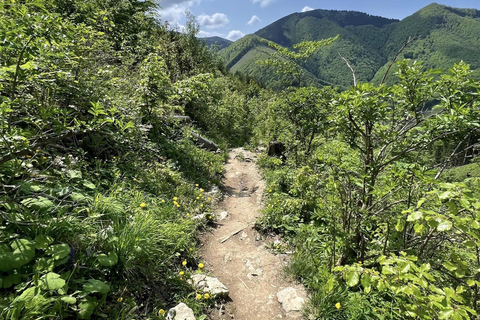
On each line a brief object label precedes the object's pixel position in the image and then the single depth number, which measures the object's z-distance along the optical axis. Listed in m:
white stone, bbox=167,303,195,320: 2.83
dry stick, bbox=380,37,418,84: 2.90
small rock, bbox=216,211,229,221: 5.94
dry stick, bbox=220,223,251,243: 5.08
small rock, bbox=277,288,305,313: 3.45
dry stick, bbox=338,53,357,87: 3.51
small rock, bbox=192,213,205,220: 5.20
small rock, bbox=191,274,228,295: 3.51
